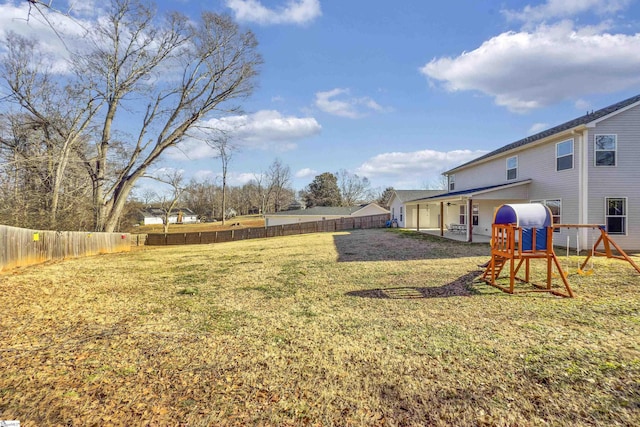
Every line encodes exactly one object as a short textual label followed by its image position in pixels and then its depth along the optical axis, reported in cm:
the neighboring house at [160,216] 6905
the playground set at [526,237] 646
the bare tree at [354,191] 6600
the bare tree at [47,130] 1537
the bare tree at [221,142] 2080
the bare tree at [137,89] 1809
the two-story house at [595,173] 1158
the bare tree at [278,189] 6247
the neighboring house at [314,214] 3703
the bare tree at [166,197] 2000
